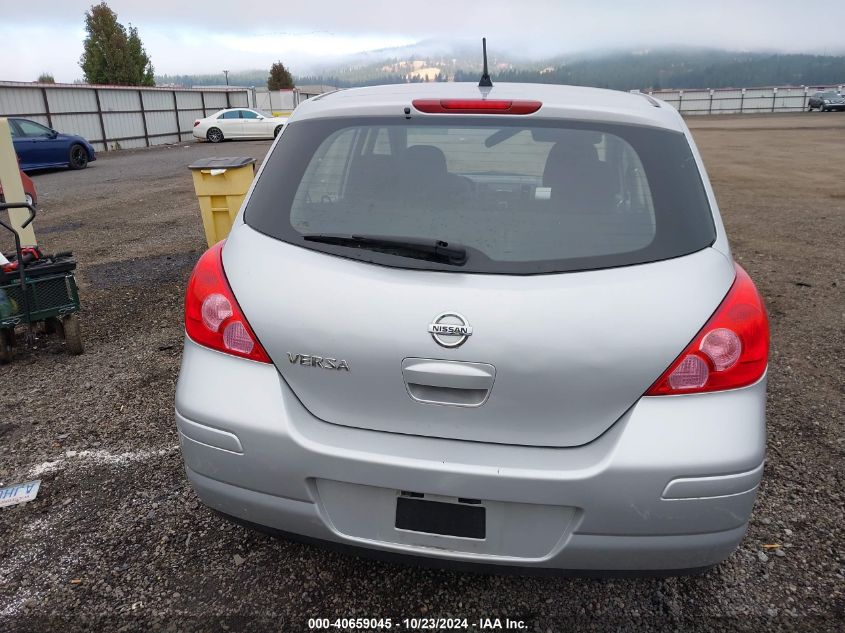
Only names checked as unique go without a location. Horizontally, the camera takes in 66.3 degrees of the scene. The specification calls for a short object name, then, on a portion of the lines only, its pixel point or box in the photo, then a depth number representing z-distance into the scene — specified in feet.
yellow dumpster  18.57
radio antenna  8.53
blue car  55.01
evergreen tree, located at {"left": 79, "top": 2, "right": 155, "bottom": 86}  143.33
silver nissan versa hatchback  5.61
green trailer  13.17
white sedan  90.99
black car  149.07
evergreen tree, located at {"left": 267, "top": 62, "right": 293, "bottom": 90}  228.43
